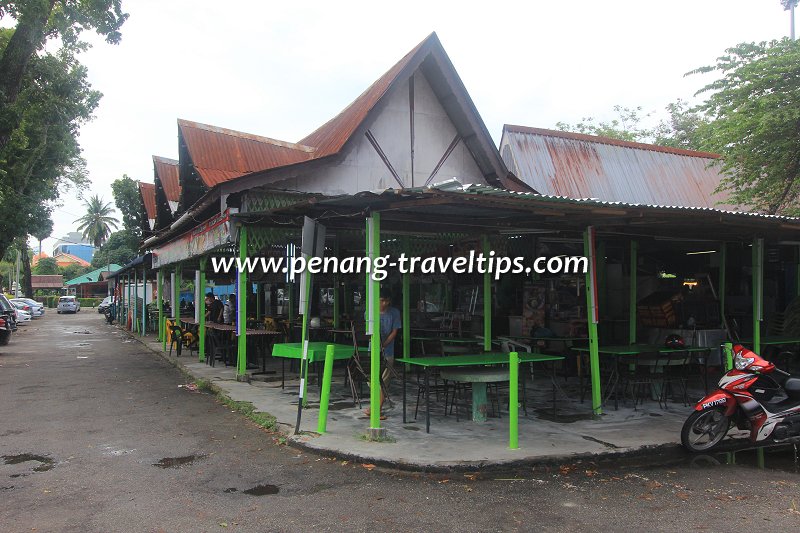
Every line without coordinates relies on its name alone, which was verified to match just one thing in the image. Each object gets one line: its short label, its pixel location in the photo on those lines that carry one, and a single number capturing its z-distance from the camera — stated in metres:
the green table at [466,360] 7.20
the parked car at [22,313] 35.20
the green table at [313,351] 8.63
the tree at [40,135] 22.37
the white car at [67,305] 53.62
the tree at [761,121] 14.87
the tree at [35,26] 16.64
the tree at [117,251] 55.72
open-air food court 7.55
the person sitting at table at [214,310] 16.70
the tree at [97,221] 84.81
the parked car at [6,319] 19.84
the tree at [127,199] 38.47
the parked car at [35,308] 43.67
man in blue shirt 8.13
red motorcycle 6.51
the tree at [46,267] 88.25
